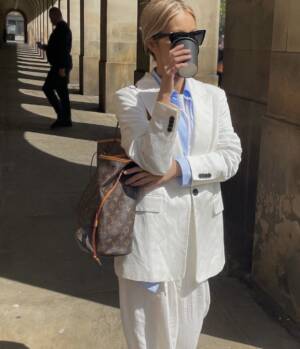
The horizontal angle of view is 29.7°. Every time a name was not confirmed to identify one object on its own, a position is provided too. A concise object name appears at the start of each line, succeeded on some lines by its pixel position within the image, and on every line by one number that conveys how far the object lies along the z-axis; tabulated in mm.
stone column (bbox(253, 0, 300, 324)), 3371
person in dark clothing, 9594
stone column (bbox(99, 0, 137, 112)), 12586
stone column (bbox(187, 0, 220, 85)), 7504
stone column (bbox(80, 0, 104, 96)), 15742
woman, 1975
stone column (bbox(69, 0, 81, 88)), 18875
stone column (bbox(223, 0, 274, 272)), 4582
